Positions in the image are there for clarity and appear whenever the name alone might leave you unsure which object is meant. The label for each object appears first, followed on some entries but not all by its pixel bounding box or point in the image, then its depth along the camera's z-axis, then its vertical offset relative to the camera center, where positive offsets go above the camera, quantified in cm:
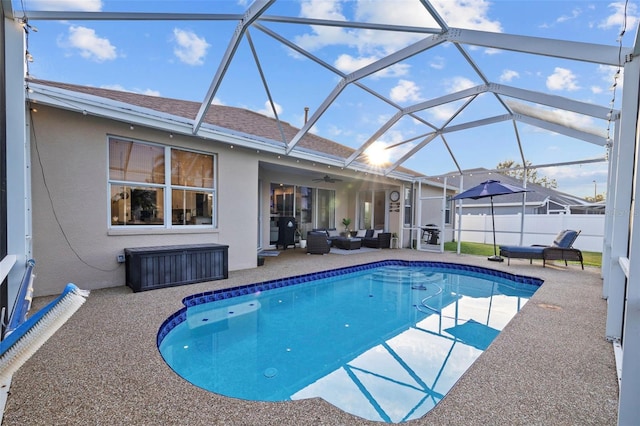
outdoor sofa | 1275 -161
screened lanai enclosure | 317 +257
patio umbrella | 891 +49
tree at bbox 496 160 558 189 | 3360 +367
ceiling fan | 1068 +91
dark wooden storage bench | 546 -136
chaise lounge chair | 805 -130
